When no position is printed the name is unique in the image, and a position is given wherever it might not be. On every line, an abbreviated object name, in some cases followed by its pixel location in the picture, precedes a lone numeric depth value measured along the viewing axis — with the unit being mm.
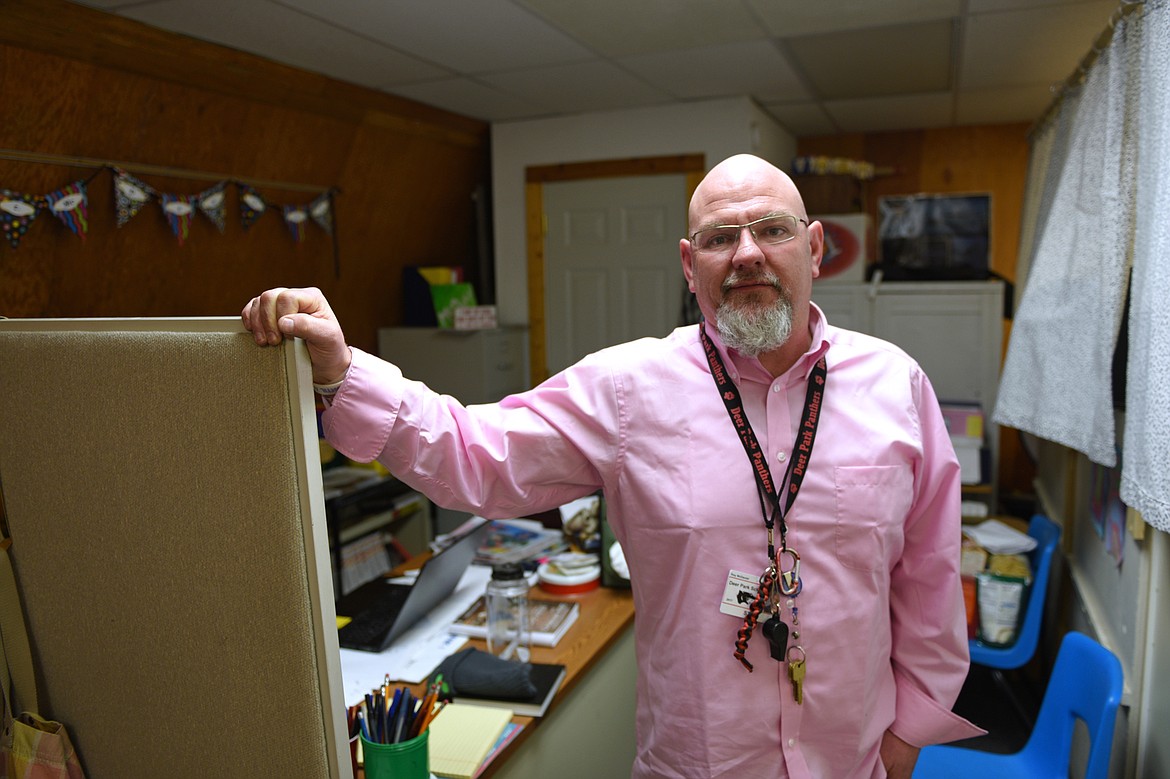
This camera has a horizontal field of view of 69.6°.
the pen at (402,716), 1352
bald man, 1325
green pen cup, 1315
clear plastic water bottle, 1970
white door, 4438
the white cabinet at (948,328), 4012
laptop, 1977
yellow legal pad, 1492
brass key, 1320
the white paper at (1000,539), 3047
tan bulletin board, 1058
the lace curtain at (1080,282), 2021
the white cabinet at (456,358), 4406
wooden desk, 1725
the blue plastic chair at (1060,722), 1788
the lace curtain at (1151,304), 1519
